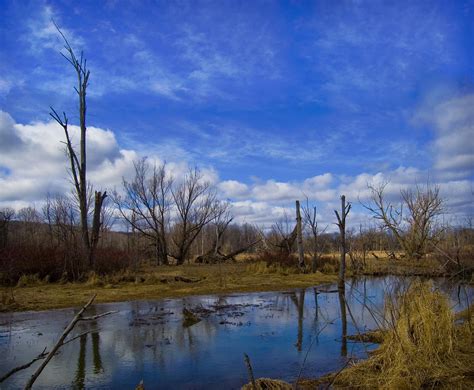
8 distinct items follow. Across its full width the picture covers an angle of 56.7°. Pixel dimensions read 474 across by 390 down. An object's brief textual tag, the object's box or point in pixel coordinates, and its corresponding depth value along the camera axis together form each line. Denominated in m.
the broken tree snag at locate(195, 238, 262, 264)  36.69
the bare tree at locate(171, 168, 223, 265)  38.03
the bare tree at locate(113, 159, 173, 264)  37.91
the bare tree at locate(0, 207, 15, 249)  23.73
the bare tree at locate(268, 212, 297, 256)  30.45
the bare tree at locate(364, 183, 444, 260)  33.19
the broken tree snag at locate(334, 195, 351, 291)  17.50
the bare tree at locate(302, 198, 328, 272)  26.42
